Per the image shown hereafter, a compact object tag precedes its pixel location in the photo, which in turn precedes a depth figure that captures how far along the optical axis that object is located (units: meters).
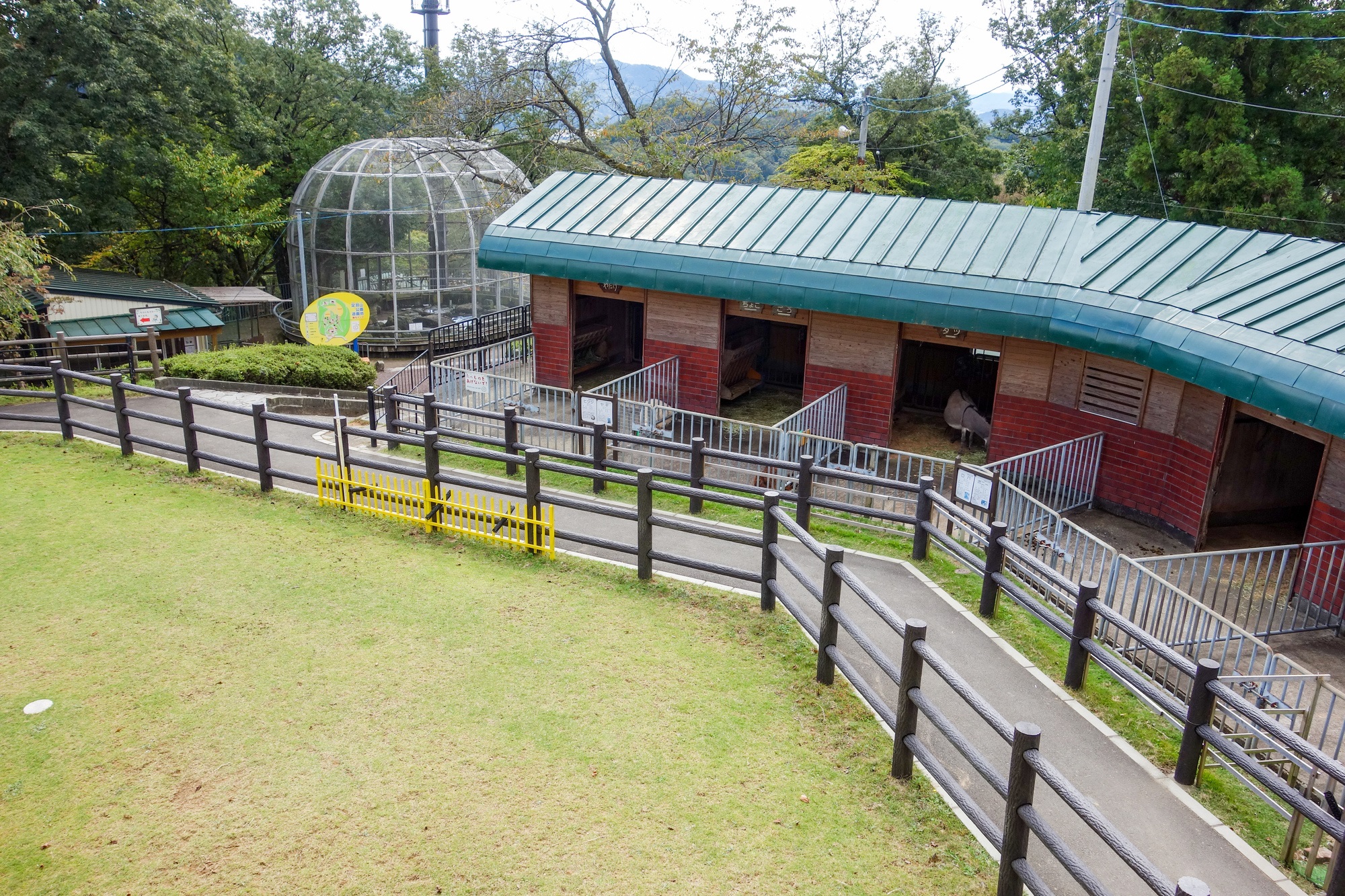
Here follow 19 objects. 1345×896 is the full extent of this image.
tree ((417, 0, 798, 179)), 29.05
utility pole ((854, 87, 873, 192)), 31.36
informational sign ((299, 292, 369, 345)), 18.44
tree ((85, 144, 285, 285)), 32.00
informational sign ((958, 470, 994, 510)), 10.88
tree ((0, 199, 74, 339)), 17.92
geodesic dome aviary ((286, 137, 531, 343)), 28.48
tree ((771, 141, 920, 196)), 32.12
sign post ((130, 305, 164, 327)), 20.12
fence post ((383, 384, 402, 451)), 14.50
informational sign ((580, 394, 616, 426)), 14.41
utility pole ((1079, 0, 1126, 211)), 20.34
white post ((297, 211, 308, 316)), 29.75
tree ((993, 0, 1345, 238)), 23.78
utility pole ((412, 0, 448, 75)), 63.25
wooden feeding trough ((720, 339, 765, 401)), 19.91
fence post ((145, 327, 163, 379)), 19.23
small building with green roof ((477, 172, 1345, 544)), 12.00
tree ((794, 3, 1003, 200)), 38.78
